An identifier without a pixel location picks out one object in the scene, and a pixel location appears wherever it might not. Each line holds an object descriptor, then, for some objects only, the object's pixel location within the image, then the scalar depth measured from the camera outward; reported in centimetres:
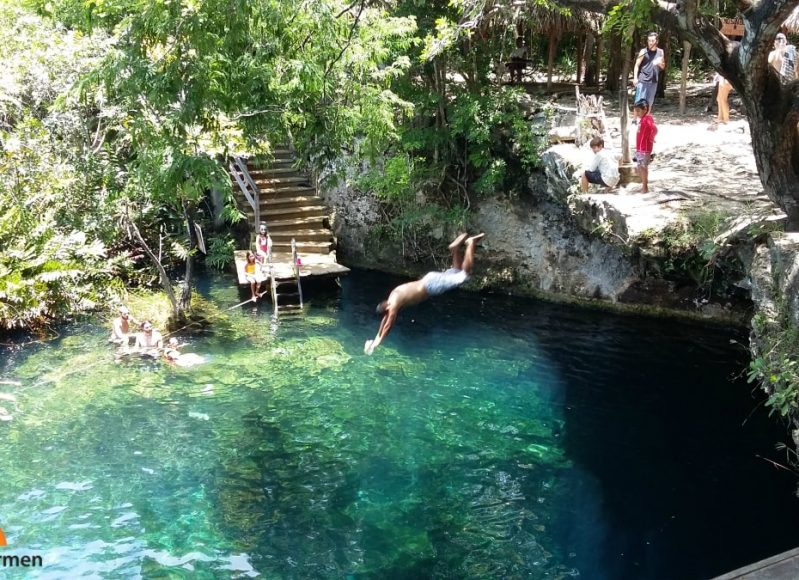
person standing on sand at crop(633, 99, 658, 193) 1150
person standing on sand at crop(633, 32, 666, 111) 1237
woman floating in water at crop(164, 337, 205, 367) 1240
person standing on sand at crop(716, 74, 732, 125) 1441
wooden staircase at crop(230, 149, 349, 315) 1602
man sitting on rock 1234
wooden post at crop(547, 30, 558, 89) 1745
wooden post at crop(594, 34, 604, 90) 1859
